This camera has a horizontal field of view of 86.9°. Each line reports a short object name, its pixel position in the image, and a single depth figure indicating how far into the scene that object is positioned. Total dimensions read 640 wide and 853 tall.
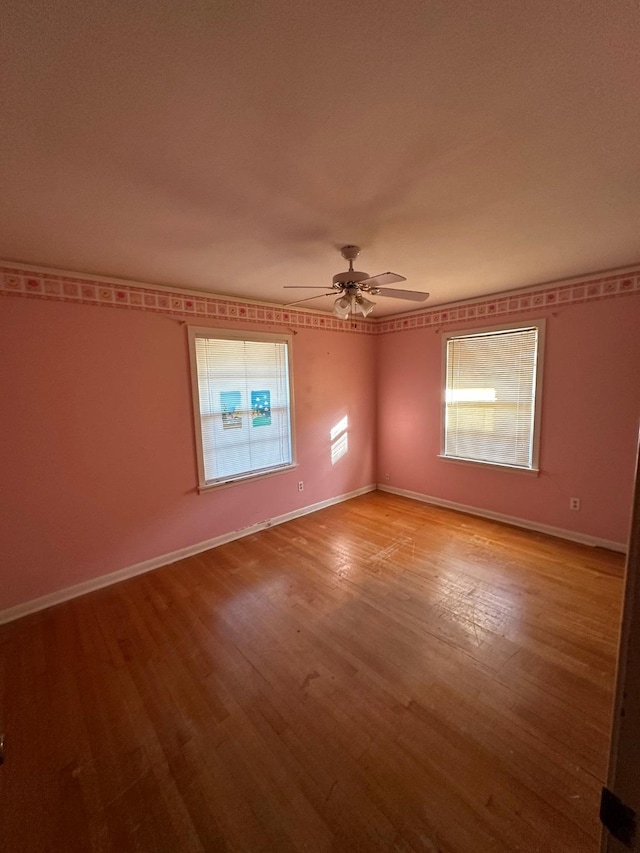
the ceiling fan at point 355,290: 2.19
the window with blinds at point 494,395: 3.45
